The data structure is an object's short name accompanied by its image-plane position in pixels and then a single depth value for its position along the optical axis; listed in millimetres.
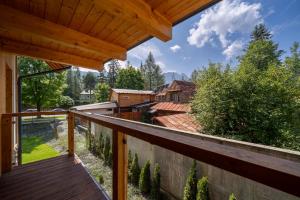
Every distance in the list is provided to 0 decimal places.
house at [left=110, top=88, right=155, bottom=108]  13150
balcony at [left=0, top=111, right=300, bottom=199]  336
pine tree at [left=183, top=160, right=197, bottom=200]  2627
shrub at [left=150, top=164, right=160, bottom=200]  3187
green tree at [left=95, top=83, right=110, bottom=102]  18631
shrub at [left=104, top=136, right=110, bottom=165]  4543
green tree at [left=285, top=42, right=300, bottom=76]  14811
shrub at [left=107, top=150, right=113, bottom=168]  4363
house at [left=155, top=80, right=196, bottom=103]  12695
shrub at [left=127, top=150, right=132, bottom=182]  3977
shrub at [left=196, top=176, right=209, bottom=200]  2476
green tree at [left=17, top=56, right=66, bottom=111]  10111
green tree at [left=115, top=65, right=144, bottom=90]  20050
